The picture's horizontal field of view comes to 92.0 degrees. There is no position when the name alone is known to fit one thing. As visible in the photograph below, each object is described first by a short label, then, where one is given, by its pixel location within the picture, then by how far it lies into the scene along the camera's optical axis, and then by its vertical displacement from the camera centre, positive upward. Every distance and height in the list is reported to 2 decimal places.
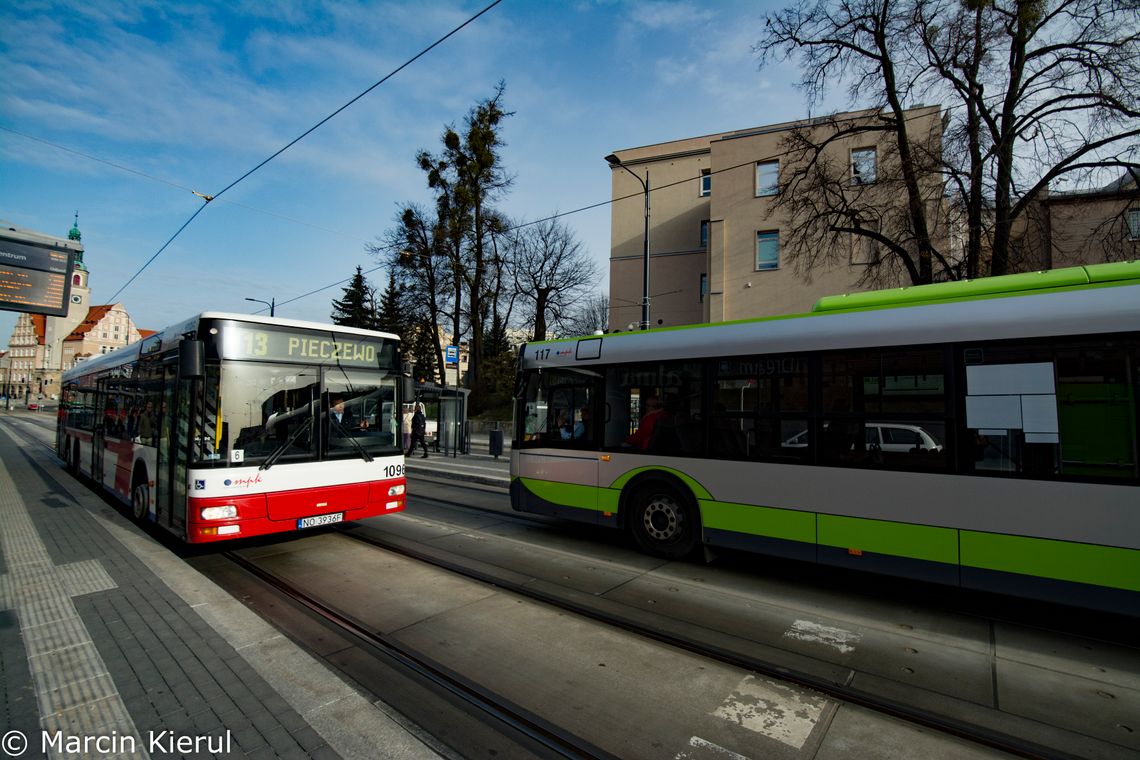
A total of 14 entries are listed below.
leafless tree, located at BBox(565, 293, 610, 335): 36.78 +7.98
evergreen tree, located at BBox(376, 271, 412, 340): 37.63 +8.09
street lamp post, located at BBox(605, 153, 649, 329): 16.16 +3.87
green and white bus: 4.21 -0.19
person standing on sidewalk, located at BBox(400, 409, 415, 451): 20.89 -0.72
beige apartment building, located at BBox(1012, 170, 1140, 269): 12.13 +4.37
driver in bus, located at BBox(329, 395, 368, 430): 6.77 -0.05
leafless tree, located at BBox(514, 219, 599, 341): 36.50 +9.21
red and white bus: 5.84 -0.20
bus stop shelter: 20.58 -0.22
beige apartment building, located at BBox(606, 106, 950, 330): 23.16 +9.00
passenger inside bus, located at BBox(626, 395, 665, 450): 6.73 -0.11
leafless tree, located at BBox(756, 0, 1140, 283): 12.02 +7.51
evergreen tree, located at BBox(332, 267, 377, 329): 48.00 +9.34
